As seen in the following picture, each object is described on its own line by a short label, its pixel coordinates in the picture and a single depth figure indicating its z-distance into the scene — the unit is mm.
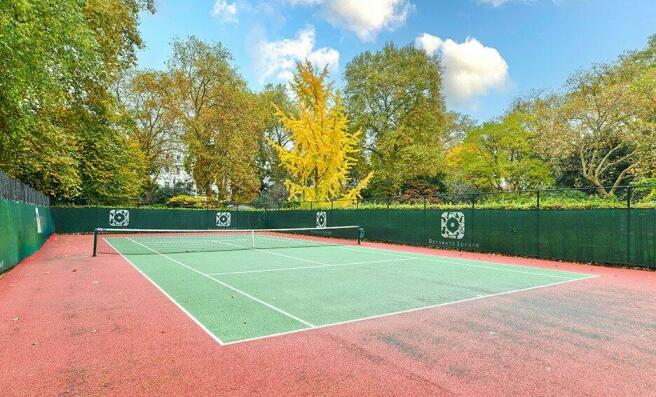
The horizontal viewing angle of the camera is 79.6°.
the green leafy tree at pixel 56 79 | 9781
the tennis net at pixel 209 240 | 16297
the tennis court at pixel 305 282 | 5855
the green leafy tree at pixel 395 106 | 34312
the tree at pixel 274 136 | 50969
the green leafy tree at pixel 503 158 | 33375
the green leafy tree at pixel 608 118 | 22391
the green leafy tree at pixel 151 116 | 33938
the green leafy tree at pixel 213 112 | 34344
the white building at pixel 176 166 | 41812
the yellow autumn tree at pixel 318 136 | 27688
